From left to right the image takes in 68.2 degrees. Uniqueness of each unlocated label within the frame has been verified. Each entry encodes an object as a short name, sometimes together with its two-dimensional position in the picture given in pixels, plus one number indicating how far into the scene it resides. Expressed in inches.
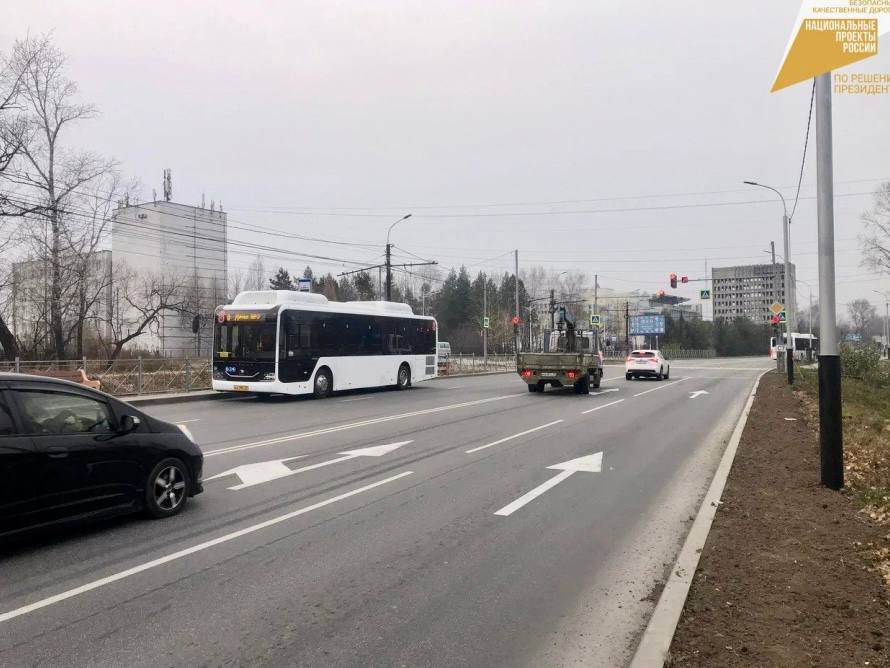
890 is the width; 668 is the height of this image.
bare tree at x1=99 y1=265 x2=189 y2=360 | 1560.7
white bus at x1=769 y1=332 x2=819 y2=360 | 2854.3
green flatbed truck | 910.4
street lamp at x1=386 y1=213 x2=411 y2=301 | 1302.9
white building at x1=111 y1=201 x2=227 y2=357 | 2785.4
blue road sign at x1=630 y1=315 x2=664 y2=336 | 3503.9
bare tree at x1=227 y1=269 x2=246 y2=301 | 3636.1
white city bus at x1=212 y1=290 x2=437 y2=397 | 791.1
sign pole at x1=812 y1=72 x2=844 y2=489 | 293.1
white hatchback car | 1359.5
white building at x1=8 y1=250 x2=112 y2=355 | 1272.1
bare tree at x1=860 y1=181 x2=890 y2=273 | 2133.4
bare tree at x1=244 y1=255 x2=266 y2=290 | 3875.2
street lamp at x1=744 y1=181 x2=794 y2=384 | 1103.7
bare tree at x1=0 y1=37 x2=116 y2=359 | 1186.6
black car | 206.5
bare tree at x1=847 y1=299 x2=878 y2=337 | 4343.0
